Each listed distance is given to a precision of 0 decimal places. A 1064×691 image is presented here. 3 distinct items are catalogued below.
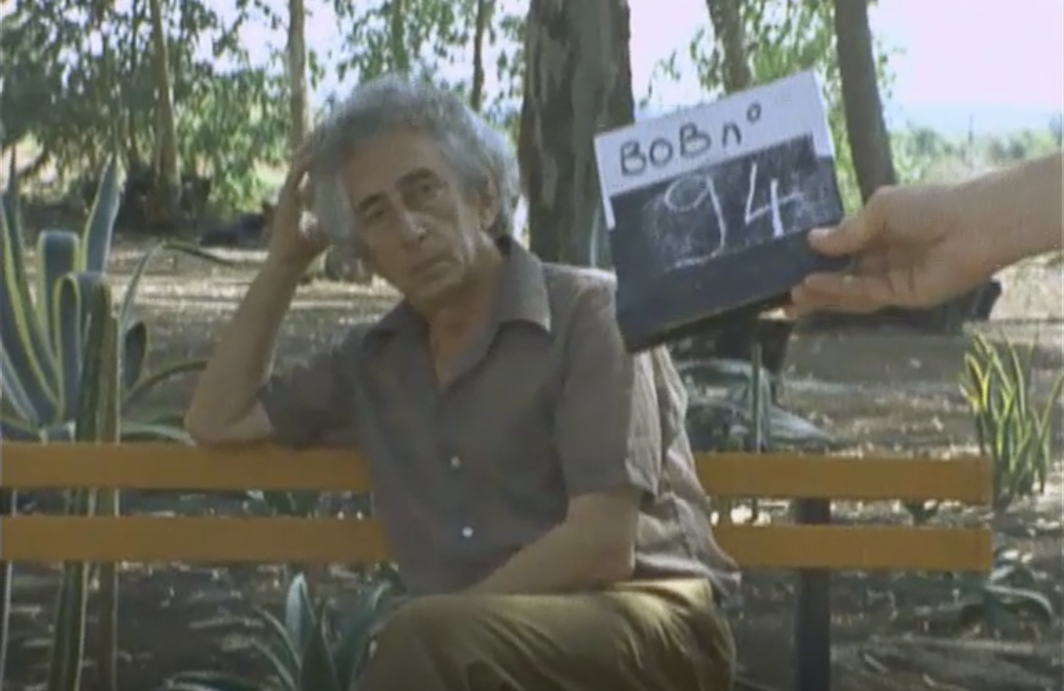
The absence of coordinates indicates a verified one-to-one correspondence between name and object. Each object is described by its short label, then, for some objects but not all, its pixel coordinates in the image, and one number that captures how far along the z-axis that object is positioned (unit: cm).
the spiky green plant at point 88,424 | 275
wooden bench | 255
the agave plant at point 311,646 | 260
